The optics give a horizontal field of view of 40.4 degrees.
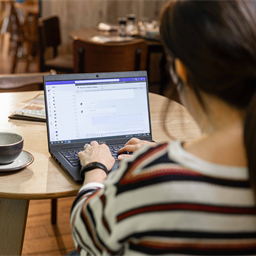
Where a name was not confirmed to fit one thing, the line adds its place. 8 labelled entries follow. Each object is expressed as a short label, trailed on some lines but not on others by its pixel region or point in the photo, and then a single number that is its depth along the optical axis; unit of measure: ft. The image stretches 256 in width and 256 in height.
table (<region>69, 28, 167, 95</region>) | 10.50
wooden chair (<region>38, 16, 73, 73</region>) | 10.79
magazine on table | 4.23
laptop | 3.44
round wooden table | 2.78
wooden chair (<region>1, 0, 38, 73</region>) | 15.85
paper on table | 10.03
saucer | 2.95
